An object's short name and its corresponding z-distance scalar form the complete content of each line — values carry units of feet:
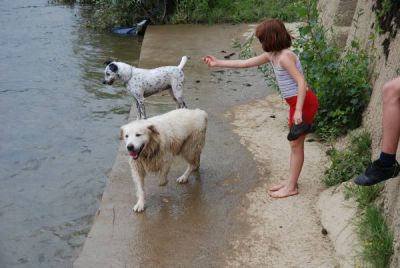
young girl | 16.35
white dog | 17.38
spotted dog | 24.41
